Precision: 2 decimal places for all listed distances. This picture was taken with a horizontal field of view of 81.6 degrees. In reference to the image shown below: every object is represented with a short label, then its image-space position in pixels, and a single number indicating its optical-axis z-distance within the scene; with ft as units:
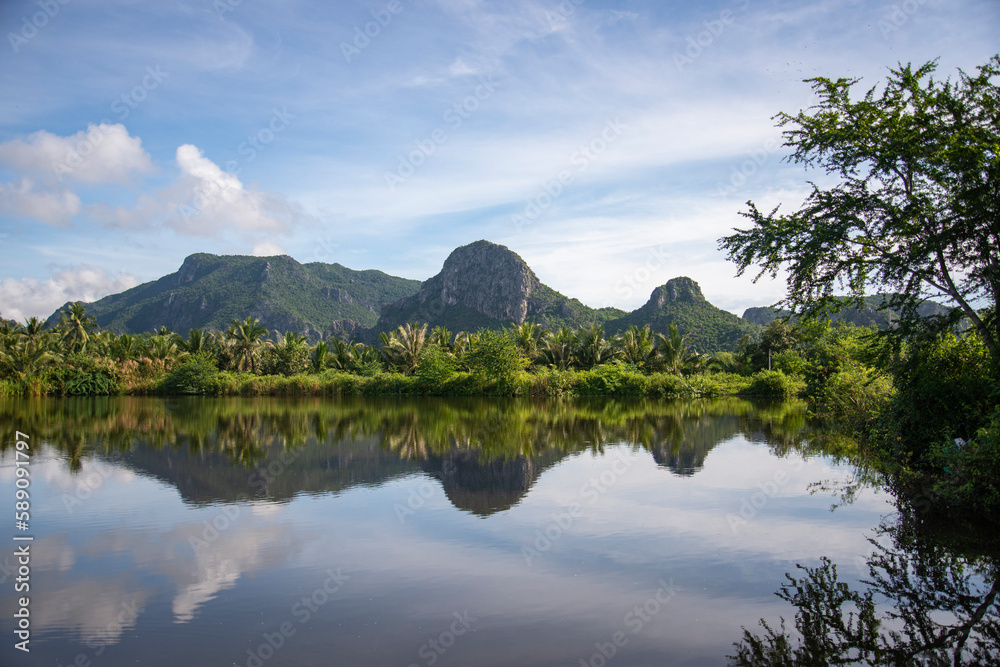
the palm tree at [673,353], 176.45
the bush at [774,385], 153.58
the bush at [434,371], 174.81
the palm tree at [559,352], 188.96
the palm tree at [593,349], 187.62
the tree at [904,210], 36.11
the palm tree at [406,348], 204.44
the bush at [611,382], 163.22
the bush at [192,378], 181.06
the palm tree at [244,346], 207.92
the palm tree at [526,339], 190.49
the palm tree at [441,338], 203.00
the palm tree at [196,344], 213.73
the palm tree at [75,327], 211.00
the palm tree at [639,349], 183.42
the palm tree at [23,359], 159.43
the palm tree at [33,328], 183.58
